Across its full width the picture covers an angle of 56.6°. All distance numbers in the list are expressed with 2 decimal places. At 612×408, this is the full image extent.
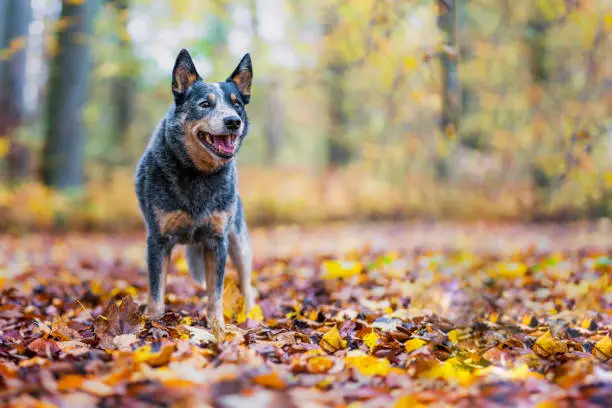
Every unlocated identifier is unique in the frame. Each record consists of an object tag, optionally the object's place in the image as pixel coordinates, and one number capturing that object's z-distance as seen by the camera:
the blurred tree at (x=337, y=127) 18.93
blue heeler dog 3.76
